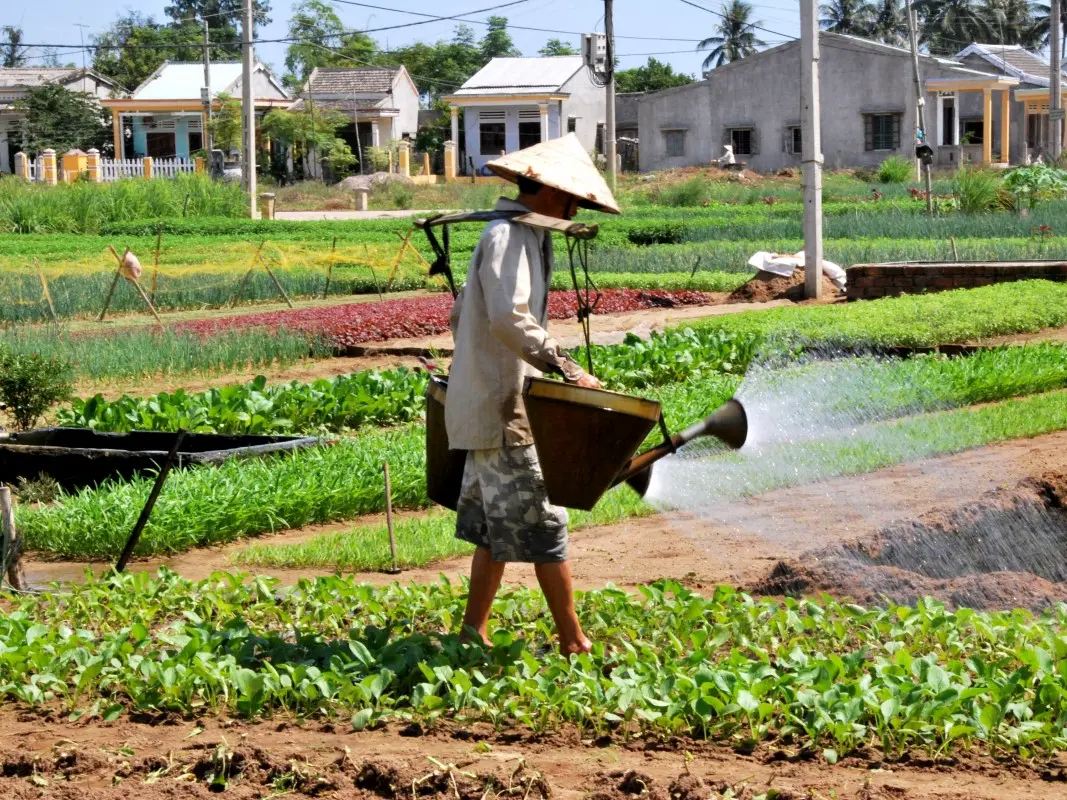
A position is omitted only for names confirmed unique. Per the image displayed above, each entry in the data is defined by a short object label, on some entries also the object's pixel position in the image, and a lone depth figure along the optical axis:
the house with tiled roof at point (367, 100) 64.19
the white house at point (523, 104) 64.50
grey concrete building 53.75
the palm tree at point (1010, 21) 85.44
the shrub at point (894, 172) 47.97
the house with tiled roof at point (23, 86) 65.25
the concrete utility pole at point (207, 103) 54.81
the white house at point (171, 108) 61.88
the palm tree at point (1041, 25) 87.06
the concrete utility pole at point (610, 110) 38.97
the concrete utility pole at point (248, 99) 35.28
